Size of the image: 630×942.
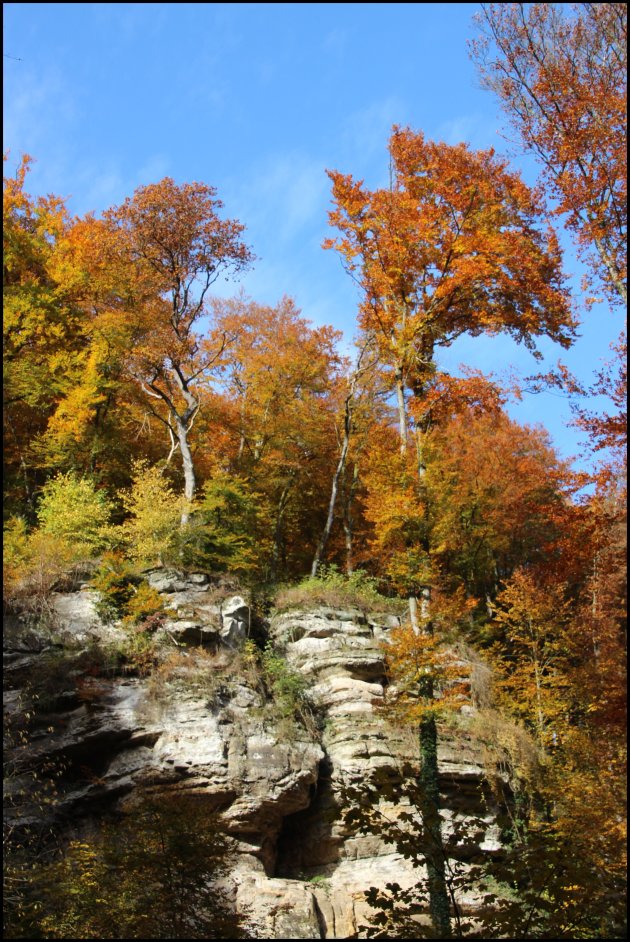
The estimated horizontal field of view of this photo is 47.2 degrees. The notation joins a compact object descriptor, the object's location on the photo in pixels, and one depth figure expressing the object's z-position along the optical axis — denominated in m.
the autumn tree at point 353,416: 22.70
